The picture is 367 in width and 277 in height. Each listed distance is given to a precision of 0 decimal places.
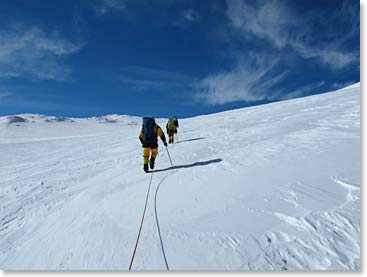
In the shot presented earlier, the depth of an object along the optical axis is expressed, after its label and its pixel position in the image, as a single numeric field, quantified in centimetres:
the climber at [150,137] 814
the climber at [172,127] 1341
